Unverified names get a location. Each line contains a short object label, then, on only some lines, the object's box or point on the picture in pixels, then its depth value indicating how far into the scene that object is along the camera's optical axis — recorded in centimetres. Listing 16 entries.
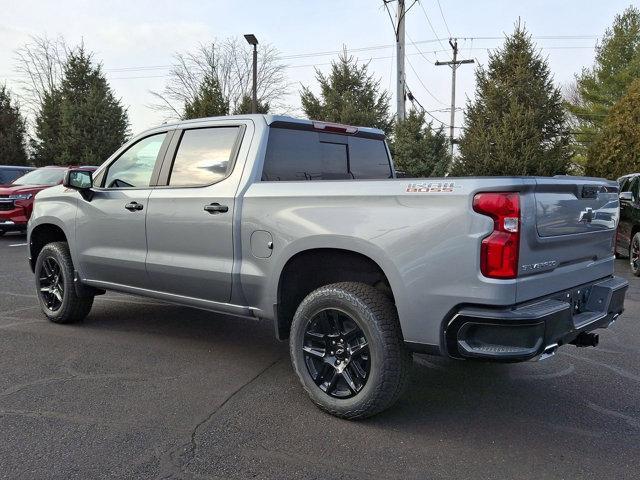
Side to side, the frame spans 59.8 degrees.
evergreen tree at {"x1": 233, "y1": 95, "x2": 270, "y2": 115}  2956
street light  2270
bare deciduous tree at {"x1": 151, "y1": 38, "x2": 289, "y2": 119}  4088
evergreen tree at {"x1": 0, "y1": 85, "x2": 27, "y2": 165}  2920
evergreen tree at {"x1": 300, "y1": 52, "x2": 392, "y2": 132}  2370
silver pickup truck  284
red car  1272
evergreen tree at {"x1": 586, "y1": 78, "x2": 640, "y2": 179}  1612
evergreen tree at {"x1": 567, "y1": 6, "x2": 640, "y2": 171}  3297
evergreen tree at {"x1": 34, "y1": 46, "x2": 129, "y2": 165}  2744
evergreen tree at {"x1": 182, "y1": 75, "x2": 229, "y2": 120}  2531
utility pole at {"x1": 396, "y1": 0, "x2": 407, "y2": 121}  1783
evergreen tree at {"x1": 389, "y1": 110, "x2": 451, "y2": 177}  1973
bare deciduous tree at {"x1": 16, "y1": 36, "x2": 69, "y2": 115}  4362
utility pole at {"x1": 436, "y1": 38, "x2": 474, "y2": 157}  3884
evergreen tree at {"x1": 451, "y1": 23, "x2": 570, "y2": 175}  1858
